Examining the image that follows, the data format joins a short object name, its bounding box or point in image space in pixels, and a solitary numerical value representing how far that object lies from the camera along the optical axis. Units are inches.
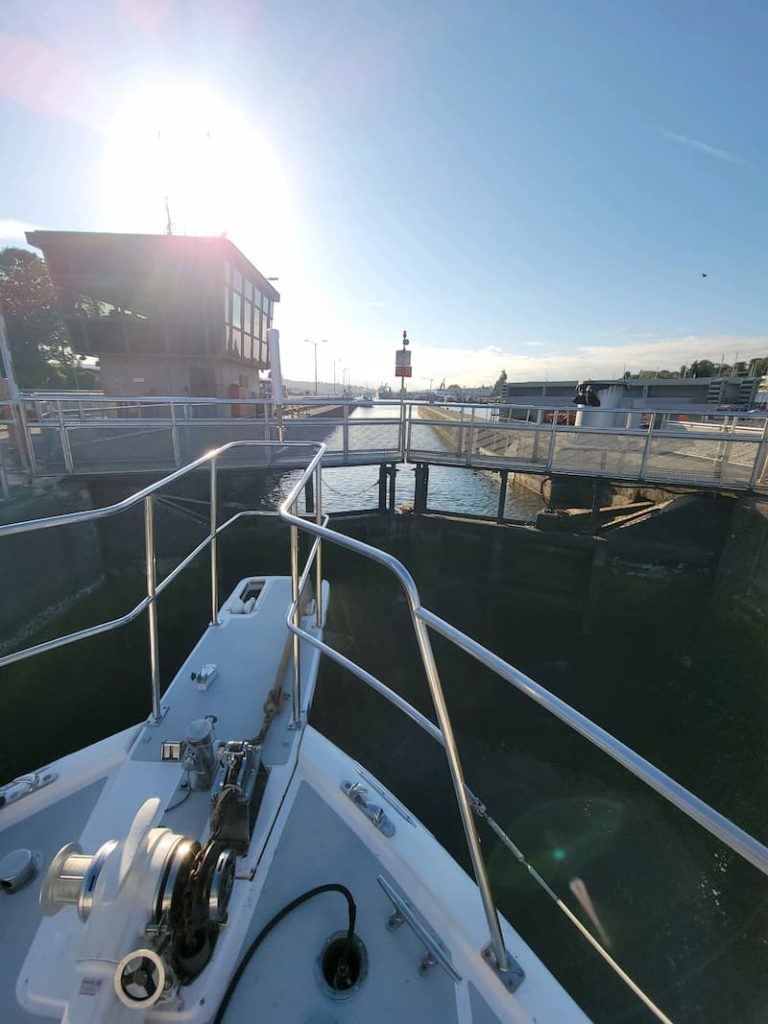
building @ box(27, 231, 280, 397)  621.9
